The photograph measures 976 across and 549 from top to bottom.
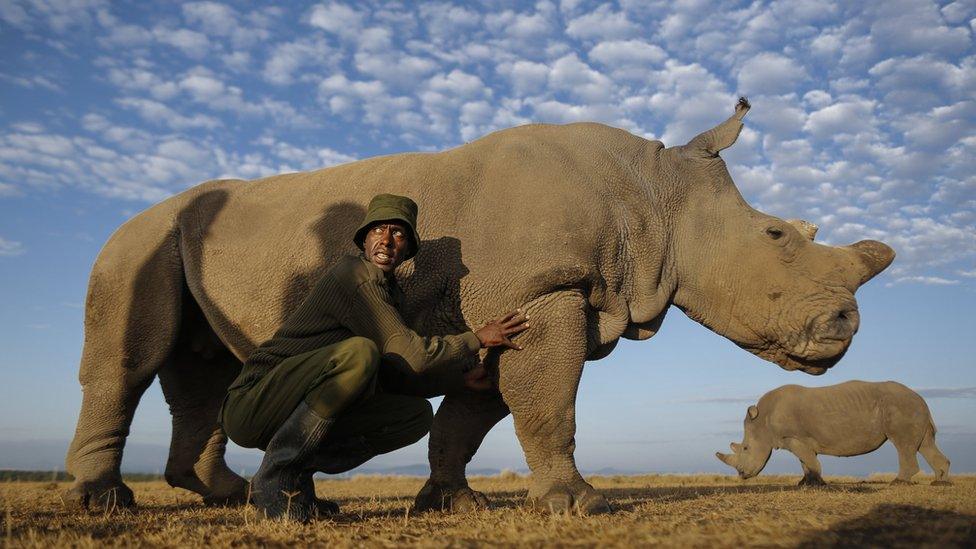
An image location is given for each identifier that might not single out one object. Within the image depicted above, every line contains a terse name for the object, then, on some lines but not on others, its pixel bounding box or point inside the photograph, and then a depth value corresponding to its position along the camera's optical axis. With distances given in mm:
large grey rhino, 4461
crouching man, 3582
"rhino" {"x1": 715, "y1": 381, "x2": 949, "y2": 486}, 10977
